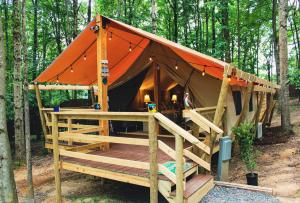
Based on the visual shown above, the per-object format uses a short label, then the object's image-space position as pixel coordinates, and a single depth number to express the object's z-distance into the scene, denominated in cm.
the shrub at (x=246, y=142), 444
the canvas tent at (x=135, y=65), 581
